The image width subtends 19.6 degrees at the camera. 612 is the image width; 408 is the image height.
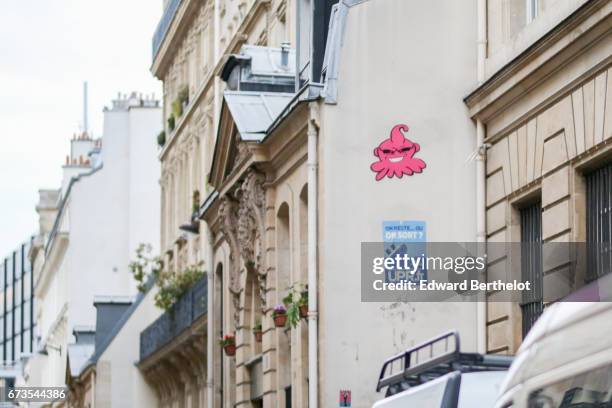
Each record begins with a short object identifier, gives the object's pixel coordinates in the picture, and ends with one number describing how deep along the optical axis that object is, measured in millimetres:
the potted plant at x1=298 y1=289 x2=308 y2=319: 23453
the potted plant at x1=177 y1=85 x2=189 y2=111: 45162
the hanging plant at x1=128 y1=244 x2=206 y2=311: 38500
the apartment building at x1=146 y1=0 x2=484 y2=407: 22156
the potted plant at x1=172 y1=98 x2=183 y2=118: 45969
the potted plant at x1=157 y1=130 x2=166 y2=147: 49572
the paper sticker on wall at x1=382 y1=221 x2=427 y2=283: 21891
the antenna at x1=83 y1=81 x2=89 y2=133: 91719
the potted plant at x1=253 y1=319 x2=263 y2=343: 28188
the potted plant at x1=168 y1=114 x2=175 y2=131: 47375
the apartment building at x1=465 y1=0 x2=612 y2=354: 17438
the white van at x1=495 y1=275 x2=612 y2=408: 7762
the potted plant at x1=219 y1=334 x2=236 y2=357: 30406
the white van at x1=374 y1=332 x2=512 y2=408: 13059
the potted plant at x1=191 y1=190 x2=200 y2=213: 41662
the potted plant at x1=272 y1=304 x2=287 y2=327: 25078
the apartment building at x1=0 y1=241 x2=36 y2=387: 111125
